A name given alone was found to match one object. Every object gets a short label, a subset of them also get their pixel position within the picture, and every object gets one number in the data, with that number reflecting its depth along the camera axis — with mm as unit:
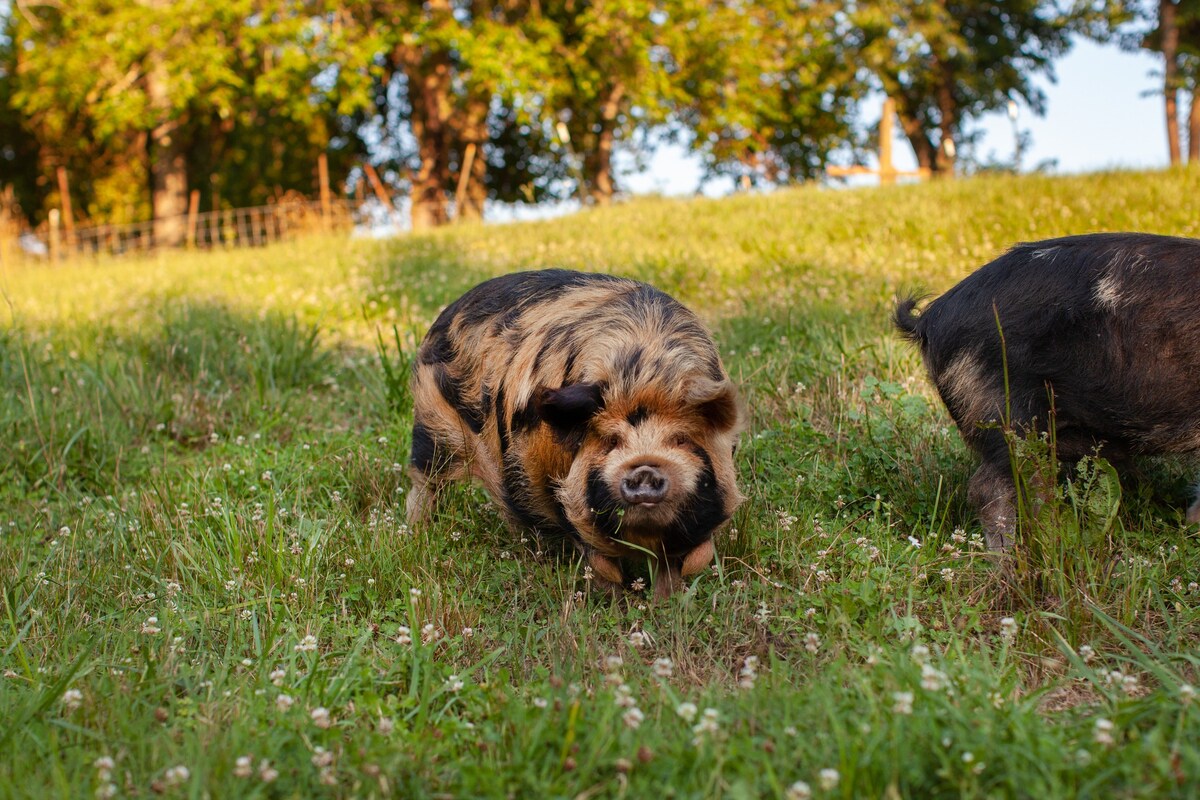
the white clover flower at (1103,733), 2086
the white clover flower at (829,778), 1978
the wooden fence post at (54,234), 18464
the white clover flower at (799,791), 1940
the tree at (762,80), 25344
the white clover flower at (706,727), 2174
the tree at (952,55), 26719
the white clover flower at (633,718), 2238
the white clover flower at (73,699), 2514
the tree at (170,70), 20297
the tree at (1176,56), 22156
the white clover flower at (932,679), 2262
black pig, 3391
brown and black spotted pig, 3199
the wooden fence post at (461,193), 14315
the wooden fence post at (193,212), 18961
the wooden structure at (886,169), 15820
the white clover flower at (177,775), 2084
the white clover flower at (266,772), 2119
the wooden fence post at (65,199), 24948
